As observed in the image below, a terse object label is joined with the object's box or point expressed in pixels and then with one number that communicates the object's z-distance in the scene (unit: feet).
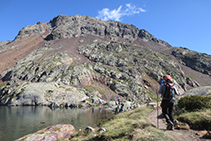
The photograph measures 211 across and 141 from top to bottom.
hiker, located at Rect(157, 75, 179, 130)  27.89
